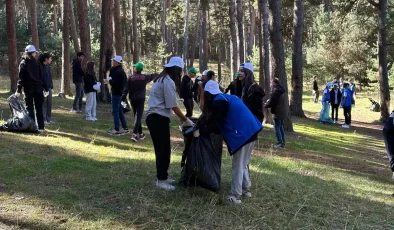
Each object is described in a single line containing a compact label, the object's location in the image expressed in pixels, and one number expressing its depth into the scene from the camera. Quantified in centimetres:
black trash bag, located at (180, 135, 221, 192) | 542
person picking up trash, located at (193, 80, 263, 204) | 535
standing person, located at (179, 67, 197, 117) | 1374
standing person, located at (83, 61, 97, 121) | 1224
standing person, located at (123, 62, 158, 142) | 1001
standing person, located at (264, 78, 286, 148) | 1107
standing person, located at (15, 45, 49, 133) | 923
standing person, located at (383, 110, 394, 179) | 654
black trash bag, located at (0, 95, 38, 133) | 943
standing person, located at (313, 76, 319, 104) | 3109
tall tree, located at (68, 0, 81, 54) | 2291
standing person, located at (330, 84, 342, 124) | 1935
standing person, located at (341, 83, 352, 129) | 1867
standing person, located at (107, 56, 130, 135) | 1053
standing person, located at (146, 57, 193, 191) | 568
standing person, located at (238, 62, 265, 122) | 830
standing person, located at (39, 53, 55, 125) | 1030
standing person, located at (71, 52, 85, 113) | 1361
